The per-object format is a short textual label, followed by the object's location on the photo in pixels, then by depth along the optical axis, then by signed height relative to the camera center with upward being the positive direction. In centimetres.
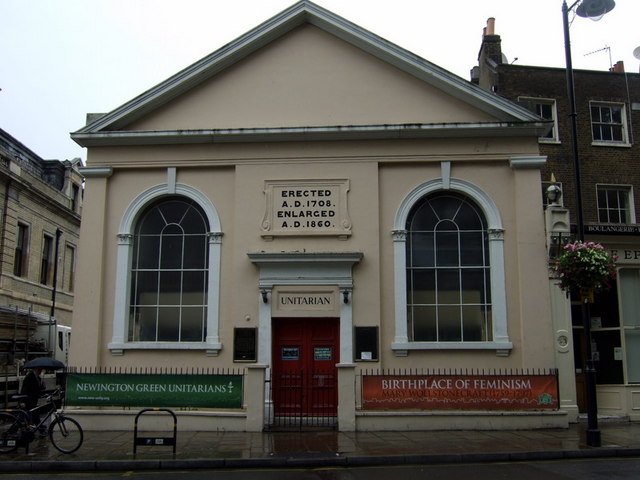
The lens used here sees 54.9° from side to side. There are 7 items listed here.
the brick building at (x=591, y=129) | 2167 +776
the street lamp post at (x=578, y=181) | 1160 +331
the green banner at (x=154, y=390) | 1354 -95
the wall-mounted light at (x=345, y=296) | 1455 +118
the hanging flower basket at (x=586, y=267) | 1266 +163
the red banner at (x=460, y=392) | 1357 -98
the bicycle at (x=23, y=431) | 1122 -154
